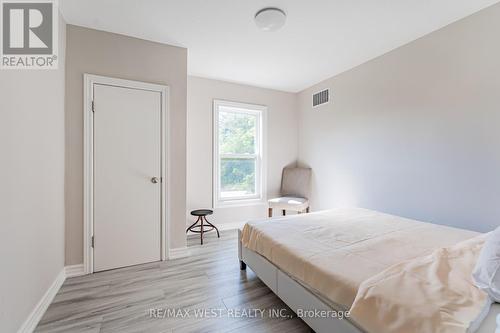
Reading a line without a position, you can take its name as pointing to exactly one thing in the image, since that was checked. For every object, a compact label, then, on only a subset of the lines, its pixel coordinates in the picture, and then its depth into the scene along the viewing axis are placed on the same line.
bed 1.21
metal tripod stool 3.19
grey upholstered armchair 3.65
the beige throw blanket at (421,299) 0.85
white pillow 0.95
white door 2.30
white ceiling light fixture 1.99
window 3.73
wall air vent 3.69
